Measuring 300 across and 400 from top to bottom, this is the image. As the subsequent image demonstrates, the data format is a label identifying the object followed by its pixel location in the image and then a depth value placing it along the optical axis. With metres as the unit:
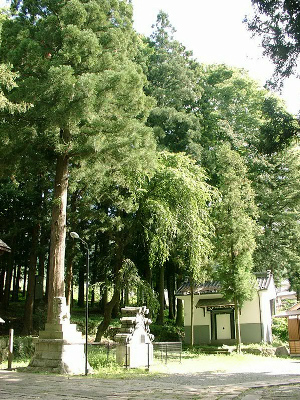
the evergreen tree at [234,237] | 22.56
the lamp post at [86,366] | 13.15
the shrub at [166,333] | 27.05
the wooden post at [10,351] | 14.77
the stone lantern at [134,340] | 15.30
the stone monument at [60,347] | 13.68
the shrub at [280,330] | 29.19
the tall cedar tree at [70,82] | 14.28
